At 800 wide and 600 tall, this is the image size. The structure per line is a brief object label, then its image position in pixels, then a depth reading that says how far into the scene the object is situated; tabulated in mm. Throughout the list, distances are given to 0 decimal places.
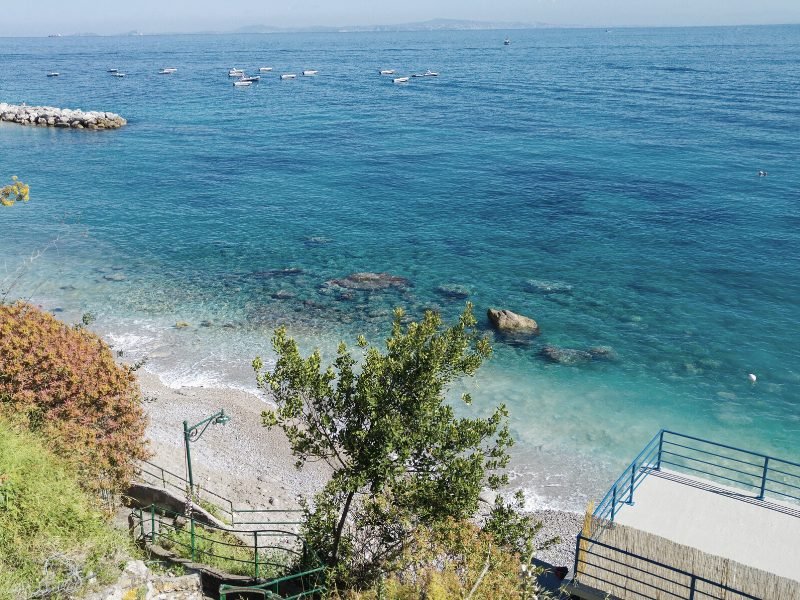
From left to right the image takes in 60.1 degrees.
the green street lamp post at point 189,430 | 19734
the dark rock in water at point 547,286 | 41897
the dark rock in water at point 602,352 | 34562
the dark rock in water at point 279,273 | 43859
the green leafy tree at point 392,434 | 13523
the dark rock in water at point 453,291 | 40750
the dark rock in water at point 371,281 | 41844
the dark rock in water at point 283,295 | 40688
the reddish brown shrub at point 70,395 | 16219
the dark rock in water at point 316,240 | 49438
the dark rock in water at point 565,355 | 34125
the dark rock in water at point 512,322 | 36750
